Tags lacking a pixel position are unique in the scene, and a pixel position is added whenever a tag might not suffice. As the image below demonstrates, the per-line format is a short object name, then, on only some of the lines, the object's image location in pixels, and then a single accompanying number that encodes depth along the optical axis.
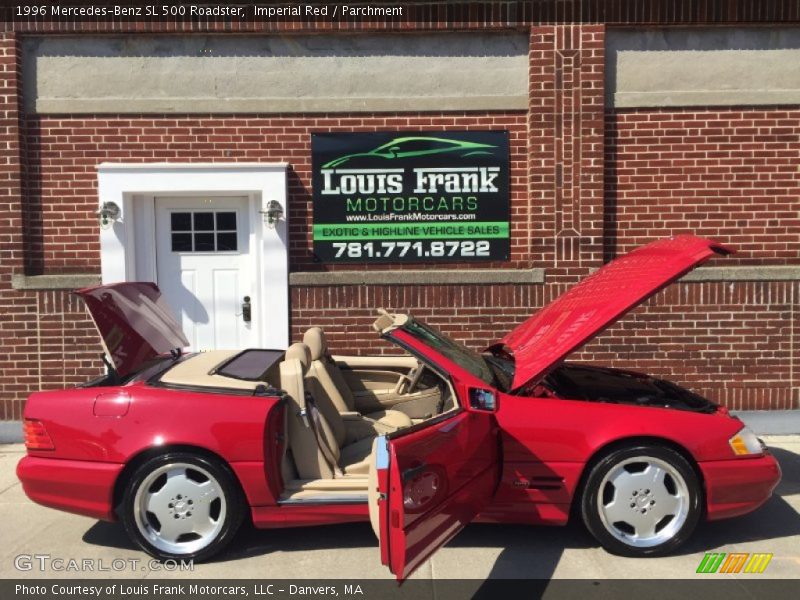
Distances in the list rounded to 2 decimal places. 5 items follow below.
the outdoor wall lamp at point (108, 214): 7.04
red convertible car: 3.99
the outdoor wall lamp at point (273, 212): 7.07
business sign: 7.22
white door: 7.35
